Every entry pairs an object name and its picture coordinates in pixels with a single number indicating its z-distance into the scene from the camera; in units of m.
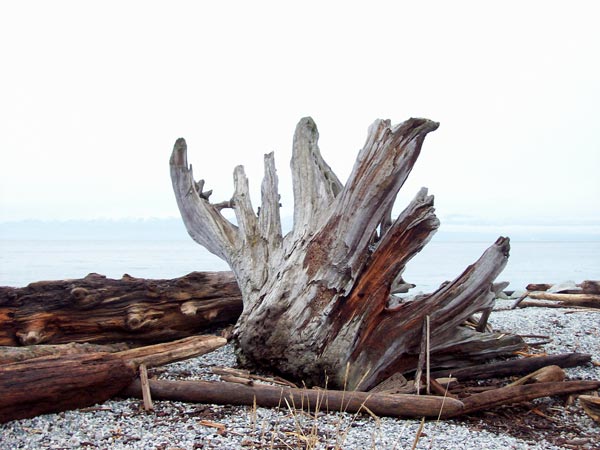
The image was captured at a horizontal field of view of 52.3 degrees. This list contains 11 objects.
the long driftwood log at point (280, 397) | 4.87
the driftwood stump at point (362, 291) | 5.89
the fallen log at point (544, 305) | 10.41
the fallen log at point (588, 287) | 11.11
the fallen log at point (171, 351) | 5.09
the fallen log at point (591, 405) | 5.20
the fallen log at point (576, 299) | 10.58
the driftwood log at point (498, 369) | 6.58
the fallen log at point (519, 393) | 5.27
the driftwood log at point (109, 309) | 6.13
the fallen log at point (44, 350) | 4.86
